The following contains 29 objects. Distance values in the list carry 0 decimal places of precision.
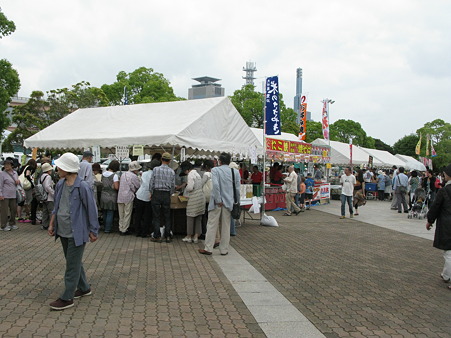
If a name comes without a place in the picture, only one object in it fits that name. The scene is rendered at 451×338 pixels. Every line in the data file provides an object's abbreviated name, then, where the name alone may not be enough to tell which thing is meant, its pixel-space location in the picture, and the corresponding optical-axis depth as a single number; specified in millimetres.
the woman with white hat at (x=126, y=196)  9266
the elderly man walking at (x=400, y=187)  16508
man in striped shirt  8258
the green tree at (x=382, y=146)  95000
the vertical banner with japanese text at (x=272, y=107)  11945
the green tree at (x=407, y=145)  83938
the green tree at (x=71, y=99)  33250
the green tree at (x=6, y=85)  21688
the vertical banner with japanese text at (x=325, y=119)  23125
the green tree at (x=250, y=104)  50344
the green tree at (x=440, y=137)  58312
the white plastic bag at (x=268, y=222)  11477
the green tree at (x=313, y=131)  61119
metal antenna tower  150625
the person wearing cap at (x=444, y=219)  5836
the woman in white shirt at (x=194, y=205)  8430
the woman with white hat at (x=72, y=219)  4414
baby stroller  14645
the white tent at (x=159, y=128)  10125
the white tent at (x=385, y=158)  33438
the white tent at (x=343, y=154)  25906
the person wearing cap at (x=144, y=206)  8938
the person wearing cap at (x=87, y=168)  8545
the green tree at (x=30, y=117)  32875
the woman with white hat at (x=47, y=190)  9336
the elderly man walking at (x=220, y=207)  7437
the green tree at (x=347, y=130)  71188
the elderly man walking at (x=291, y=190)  14383
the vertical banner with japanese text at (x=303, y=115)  23519
